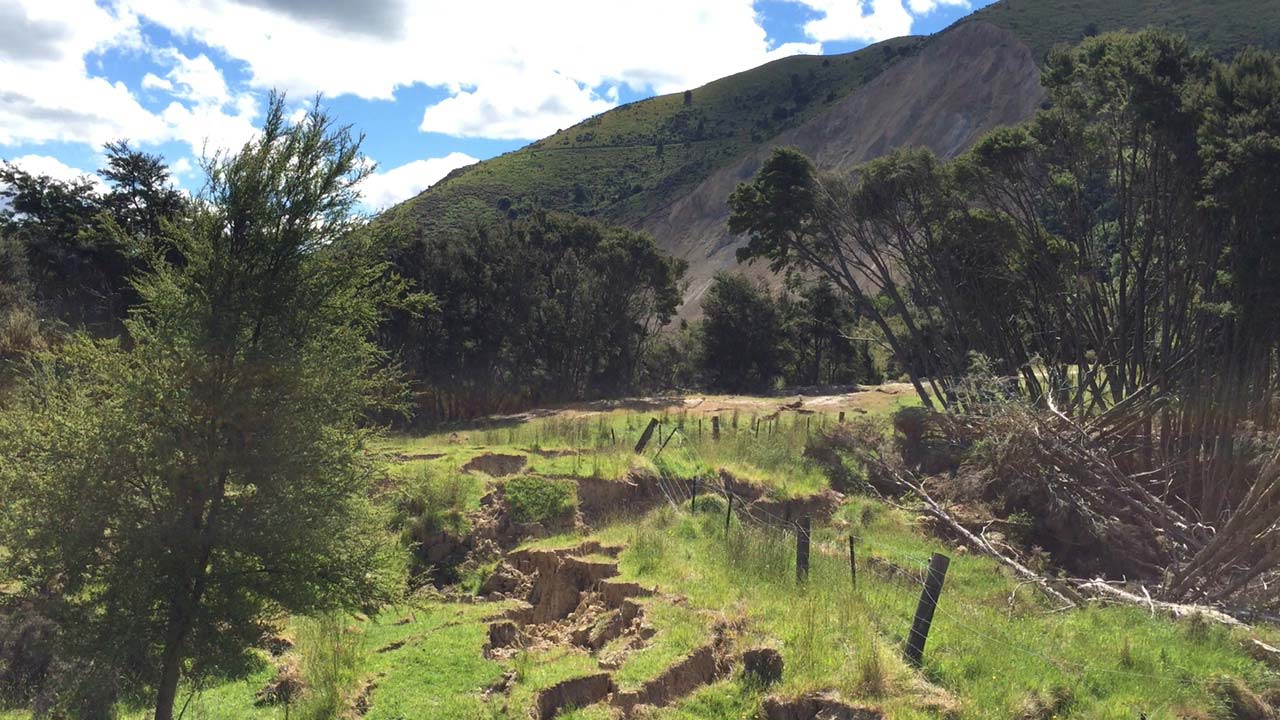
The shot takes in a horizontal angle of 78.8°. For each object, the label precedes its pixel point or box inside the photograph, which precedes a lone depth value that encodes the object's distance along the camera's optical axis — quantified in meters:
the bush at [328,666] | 8.35
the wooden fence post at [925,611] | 7.46
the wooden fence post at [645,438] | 18.95
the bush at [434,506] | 14.42
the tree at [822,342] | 45.78
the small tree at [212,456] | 6.75
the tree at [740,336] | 43.56
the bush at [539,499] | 15.64
